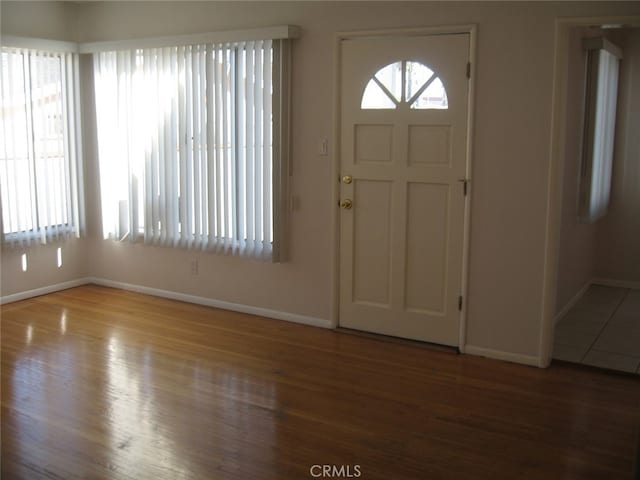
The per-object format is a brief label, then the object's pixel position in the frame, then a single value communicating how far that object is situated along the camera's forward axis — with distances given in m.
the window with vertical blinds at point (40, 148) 5.27
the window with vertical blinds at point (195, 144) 4.86
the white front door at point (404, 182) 4.27
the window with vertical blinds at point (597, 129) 5.24
